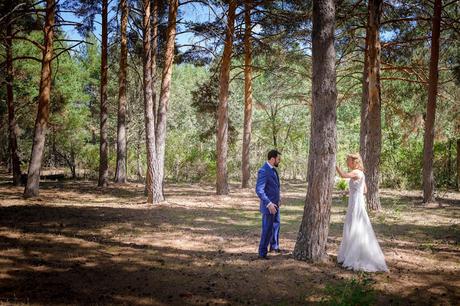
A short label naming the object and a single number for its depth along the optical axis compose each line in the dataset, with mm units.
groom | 6387
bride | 6199
